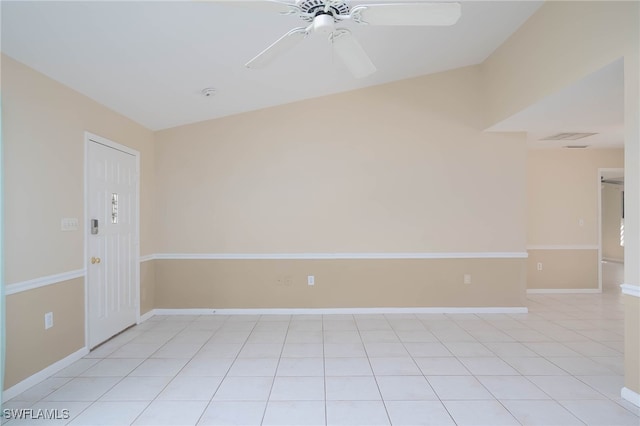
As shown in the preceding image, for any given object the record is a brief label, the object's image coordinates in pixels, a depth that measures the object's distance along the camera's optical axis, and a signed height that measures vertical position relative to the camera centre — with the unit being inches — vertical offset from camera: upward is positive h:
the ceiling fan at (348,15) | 64.9 +40.6
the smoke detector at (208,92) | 135.6 +51.2
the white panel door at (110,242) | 126.3 -10.9
